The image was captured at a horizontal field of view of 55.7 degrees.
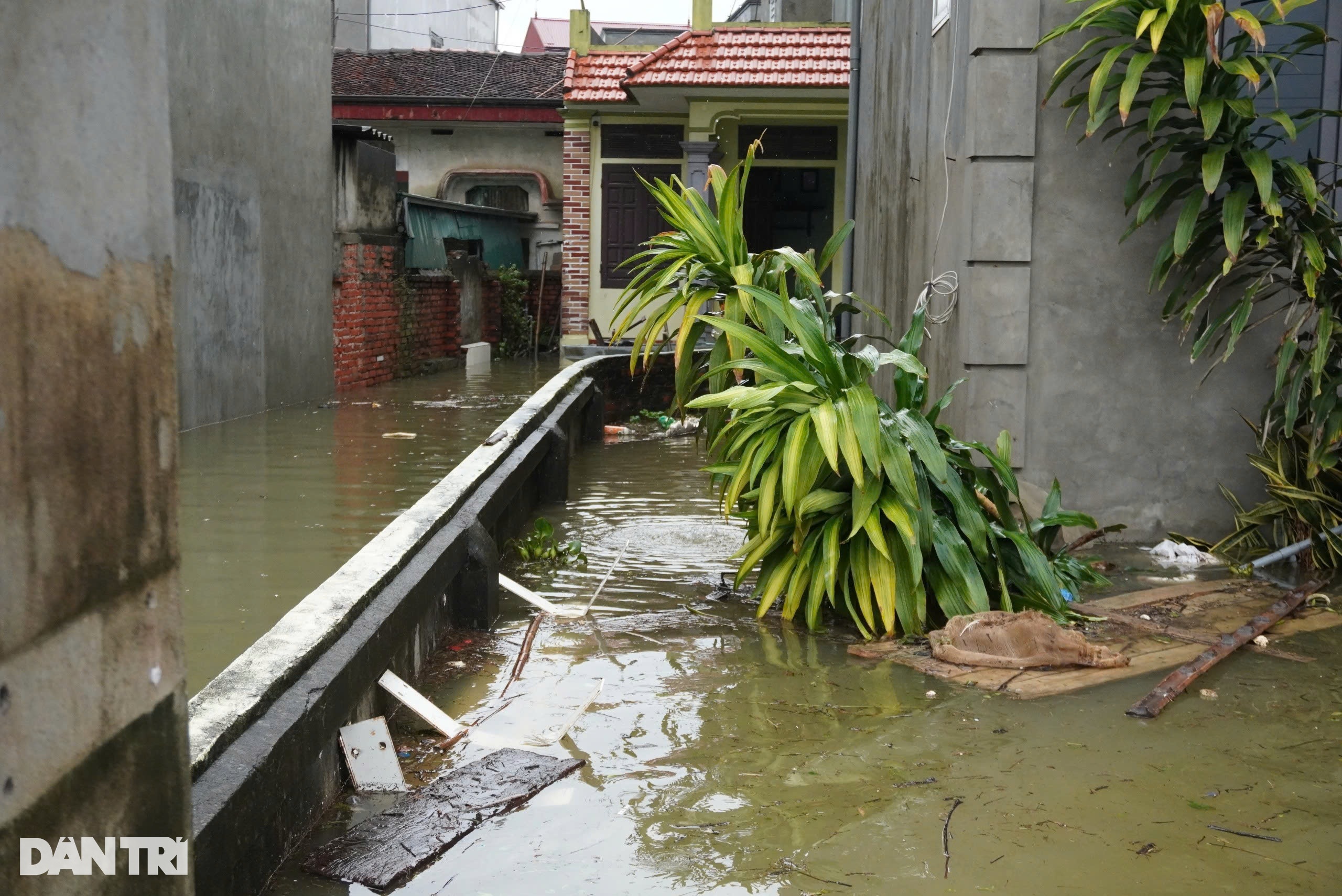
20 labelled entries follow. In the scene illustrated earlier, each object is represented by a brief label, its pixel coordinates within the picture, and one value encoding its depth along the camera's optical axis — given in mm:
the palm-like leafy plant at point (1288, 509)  5891
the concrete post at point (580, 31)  18109
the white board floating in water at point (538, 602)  5570
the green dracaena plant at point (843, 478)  4898
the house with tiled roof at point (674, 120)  16484
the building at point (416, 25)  27156
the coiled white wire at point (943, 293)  6515
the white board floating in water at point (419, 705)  3998
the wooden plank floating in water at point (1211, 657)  4191
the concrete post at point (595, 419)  11664
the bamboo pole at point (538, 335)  21203
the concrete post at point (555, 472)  8461
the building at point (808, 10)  19391
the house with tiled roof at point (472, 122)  21828
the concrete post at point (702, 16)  16922
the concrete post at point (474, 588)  5316
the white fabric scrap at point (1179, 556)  6270
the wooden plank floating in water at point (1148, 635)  4539
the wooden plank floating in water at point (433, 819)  3061
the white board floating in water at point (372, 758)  3600
